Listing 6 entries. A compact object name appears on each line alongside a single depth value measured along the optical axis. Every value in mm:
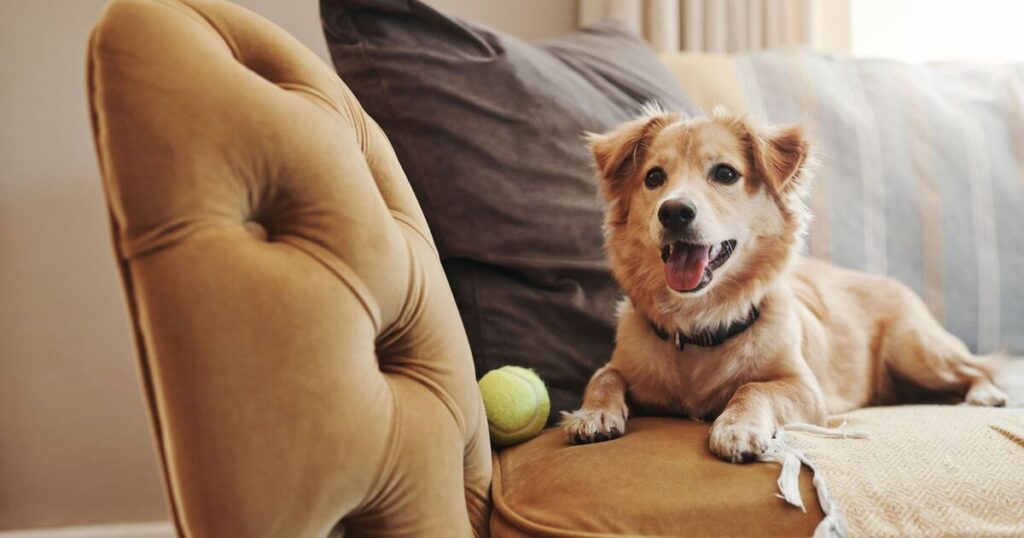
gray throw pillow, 1408
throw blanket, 864
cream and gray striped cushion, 1868
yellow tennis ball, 1217
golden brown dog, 1289
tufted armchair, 705
